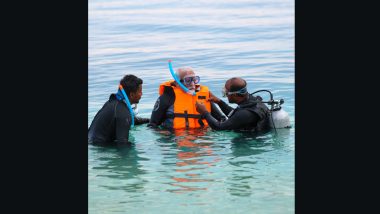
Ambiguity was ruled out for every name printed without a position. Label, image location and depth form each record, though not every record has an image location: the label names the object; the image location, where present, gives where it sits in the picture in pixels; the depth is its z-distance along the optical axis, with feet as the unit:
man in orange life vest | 34.76
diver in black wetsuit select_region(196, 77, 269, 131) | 33.47
